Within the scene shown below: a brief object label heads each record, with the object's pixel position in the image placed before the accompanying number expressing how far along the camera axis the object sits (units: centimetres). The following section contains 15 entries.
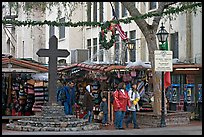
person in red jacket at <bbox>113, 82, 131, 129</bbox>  1861
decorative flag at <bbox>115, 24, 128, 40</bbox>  2636
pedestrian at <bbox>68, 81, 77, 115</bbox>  2230
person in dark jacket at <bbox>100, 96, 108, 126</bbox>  2020
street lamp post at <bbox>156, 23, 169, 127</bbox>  1915
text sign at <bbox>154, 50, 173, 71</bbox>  1834
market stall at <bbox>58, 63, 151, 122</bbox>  2197
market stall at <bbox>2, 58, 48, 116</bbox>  2319
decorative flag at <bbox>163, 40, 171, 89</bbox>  2078
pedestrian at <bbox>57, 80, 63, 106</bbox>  2239
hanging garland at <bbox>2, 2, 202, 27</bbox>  1879
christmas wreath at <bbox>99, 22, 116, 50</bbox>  2486
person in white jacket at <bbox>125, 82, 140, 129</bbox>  1901
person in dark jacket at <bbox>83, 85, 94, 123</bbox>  2023
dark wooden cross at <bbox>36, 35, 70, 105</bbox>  1891
